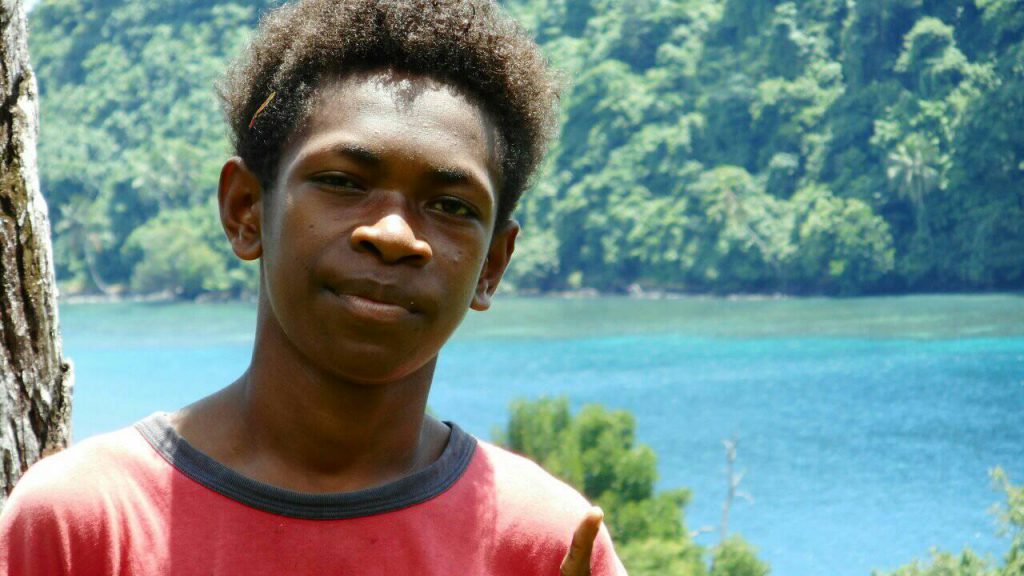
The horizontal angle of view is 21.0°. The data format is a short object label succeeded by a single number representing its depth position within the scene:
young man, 1.40
